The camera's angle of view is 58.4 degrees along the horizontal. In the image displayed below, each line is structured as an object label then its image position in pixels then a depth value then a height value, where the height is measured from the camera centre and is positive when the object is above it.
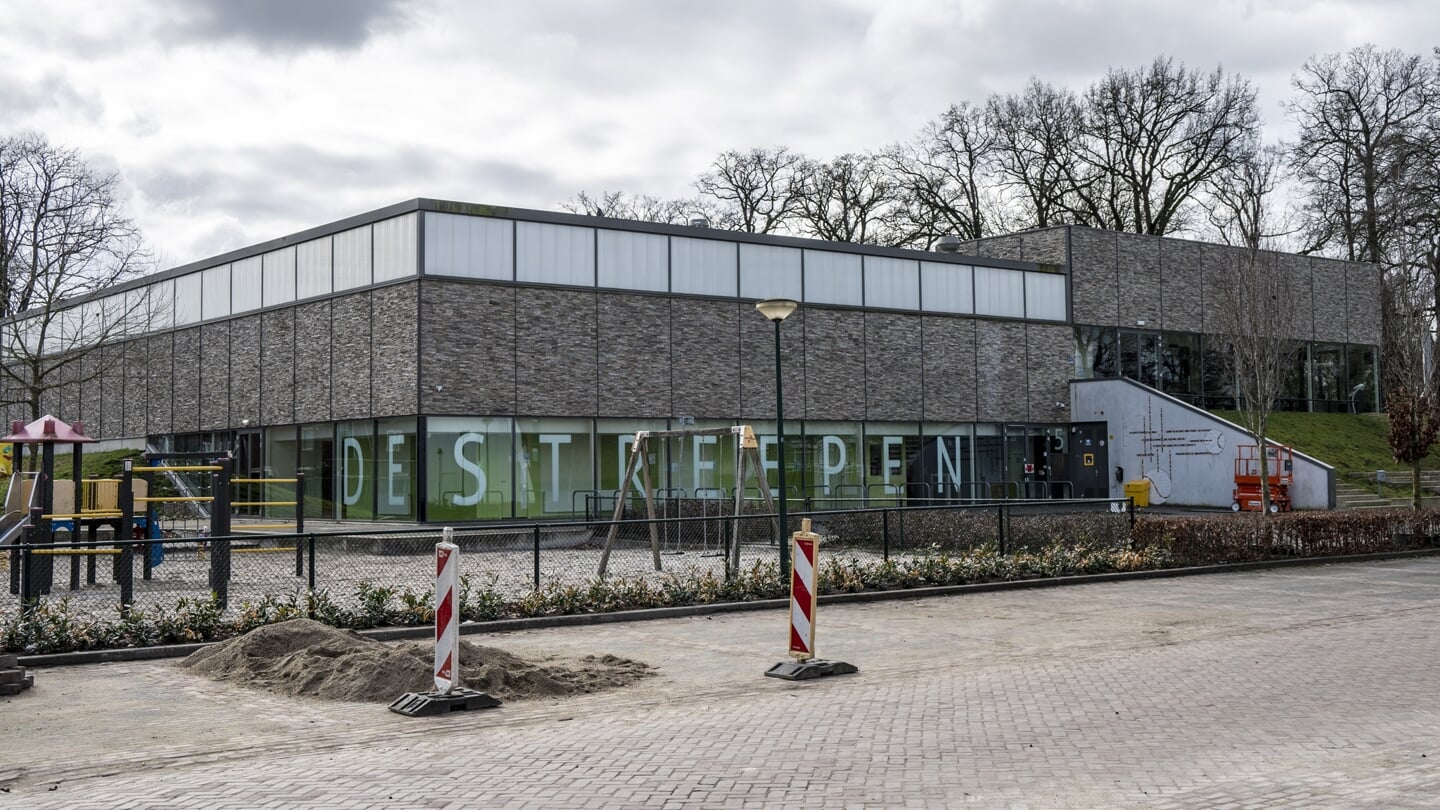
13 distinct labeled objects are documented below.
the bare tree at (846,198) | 54.22 +11.41
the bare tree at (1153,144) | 50.81 +12.79
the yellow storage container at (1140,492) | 38.06 -0.80
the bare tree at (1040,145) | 52.62 +13.20
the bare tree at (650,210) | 56.50 +11.54
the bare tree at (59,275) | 36.81 +6.01
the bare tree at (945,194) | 54.28 +11.57
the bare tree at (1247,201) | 33.91 +7.77
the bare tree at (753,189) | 55.44 +12.09
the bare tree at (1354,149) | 48.97 +12.22
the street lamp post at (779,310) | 16.67 +2.07
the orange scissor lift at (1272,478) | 35.00 -0.42
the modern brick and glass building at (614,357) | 29.98 +3.12
